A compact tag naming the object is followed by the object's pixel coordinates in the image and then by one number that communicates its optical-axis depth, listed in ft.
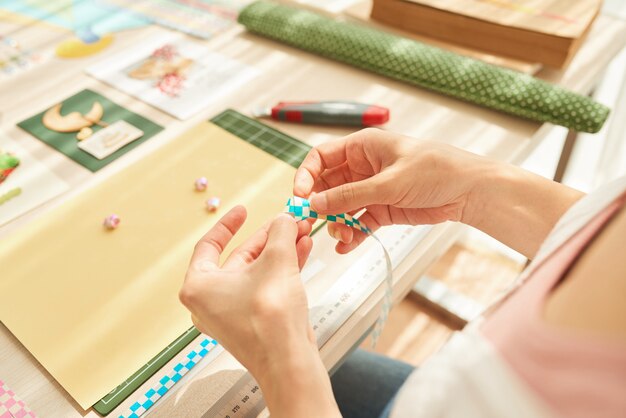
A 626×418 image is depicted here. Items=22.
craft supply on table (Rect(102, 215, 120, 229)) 2.32
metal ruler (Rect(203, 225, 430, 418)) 1.81
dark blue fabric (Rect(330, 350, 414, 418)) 2.69
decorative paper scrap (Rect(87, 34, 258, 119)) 3.09
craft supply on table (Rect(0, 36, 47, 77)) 3.31
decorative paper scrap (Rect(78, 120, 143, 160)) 2.74
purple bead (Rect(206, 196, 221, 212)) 2.40
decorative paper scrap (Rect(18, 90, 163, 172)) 2.74
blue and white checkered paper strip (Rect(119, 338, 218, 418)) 1.77
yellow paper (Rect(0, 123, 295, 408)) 1.90
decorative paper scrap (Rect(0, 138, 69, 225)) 2.46
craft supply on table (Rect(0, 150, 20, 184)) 2.62
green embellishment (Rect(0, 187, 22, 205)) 2.49
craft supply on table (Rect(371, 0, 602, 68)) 3.12
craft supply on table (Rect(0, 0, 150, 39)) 3.69
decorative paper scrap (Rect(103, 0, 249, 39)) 3.70
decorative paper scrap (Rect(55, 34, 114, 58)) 3.46
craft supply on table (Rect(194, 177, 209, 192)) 2.50
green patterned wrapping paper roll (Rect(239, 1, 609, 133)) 2.79
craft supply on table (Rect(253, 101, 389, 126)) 2.84
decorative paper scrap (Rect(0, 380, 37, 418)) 1.75
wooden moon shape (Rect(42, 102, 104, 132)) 2.88
